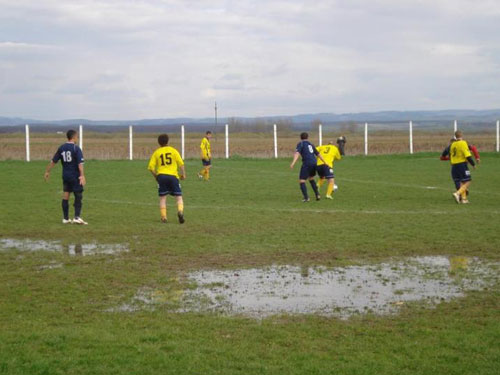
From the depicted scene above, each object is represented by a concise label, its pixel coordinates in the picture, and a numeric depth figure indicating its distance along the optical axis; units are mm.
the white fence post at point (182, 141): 44256
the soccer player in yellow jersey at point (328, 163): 21641
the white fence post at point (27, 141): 42219
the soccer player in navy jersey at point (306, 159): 20797
